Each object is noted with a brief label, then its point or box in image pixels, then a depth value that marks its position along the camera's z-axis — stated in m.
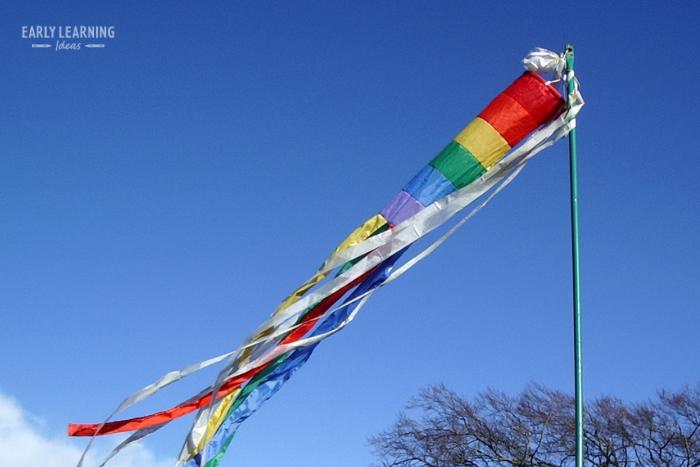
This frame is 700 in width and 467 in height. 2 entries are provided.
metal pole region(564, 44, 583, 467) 5.06
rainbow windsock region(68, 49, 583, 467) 5.01
